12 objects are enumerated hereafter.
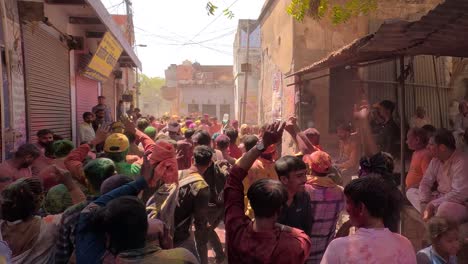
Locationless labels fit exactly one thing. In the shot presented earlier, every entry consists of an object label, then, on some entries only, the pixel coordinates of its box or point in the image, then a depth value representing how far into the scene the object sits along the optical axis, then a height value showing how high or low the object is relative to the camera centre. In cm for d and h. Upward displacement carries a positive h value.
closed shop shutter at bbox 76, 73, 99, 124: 954 +60
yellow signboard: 834 +136
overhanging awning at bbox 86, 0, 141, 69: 689 +206
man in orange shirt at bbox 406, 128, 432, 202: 445 -48
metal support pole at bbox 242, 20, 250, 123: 2117 +23
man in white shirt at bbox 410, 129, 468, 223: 375 -71
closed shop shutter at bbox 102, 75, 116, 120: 1320 +90
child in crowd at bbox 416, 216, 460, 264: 257 -89
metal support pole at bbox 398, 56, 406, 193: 502 -23
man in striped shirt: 299 -71
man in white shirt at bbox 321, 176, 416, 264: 186 -61
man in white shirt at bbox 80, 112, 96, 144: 757 -25
